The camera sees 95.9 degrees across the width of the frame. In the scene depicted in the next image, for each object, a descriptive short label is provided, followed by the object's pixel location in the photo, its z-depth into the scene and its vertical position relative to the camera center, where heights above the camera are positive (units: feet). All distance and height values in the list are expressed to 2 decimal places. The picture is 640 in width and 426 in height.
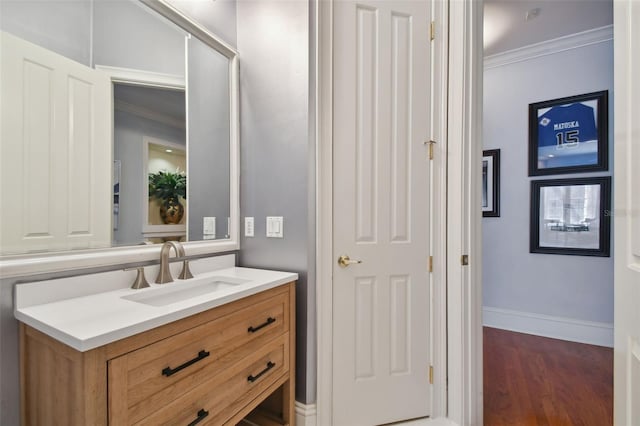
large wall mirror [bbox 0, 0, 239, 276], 3.21 +1.08
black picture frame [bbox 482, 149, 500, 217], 10.20 +1.05
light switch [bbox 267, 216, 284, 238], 5.27 -0.26
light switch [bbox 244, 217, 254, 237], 5.66 -0.29
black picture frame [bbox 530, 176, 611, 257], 8.70 -0.12
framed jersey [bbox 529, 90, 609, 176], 8.74 +2.46
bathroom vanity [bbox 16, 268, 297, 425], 2.46 -1.47
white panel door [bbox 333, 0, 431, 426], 5.18 +0.02
